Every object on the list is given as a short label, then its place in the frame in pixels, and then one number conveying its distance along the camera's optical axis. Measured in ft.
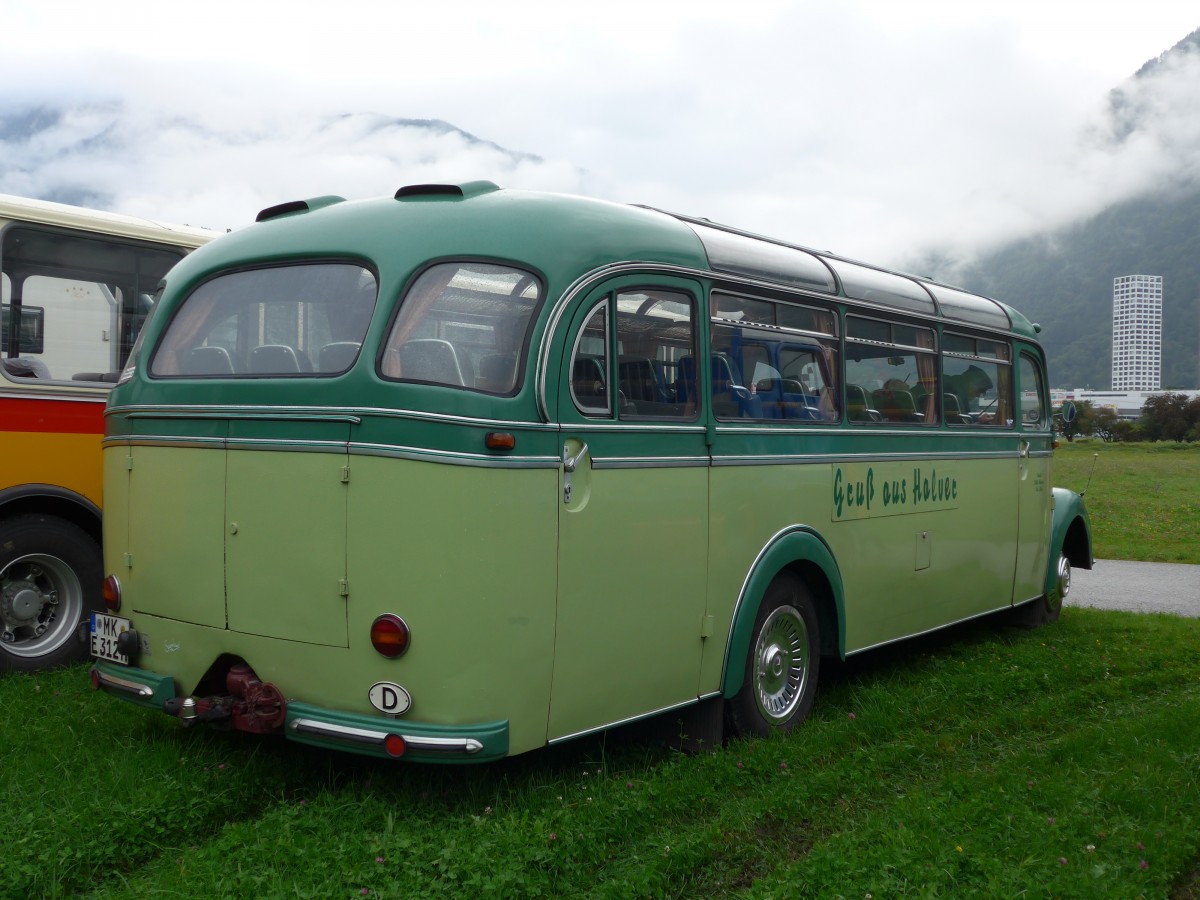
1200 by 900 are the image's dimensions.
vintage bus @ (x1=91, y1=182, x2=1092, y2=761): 14.89
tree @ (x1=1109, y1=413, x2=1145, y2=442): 256.32
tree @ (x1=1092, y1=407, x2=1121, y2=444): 257.14
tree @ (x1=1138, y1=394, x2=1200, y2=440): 252.42
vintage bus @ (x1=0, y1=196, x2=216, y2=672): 22.88
